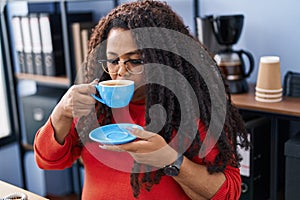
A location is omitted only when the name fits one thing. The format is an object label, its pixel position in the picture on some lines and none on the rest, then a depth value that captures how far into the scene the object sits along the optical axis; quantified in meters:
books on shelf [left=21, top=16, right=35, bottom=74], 2.38
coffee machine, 1.72
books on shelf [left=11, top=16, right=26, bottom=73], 2.43
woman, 1.07
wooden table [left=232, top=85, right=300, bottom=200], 1.52
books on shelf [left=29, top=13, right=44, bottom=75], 2.34
